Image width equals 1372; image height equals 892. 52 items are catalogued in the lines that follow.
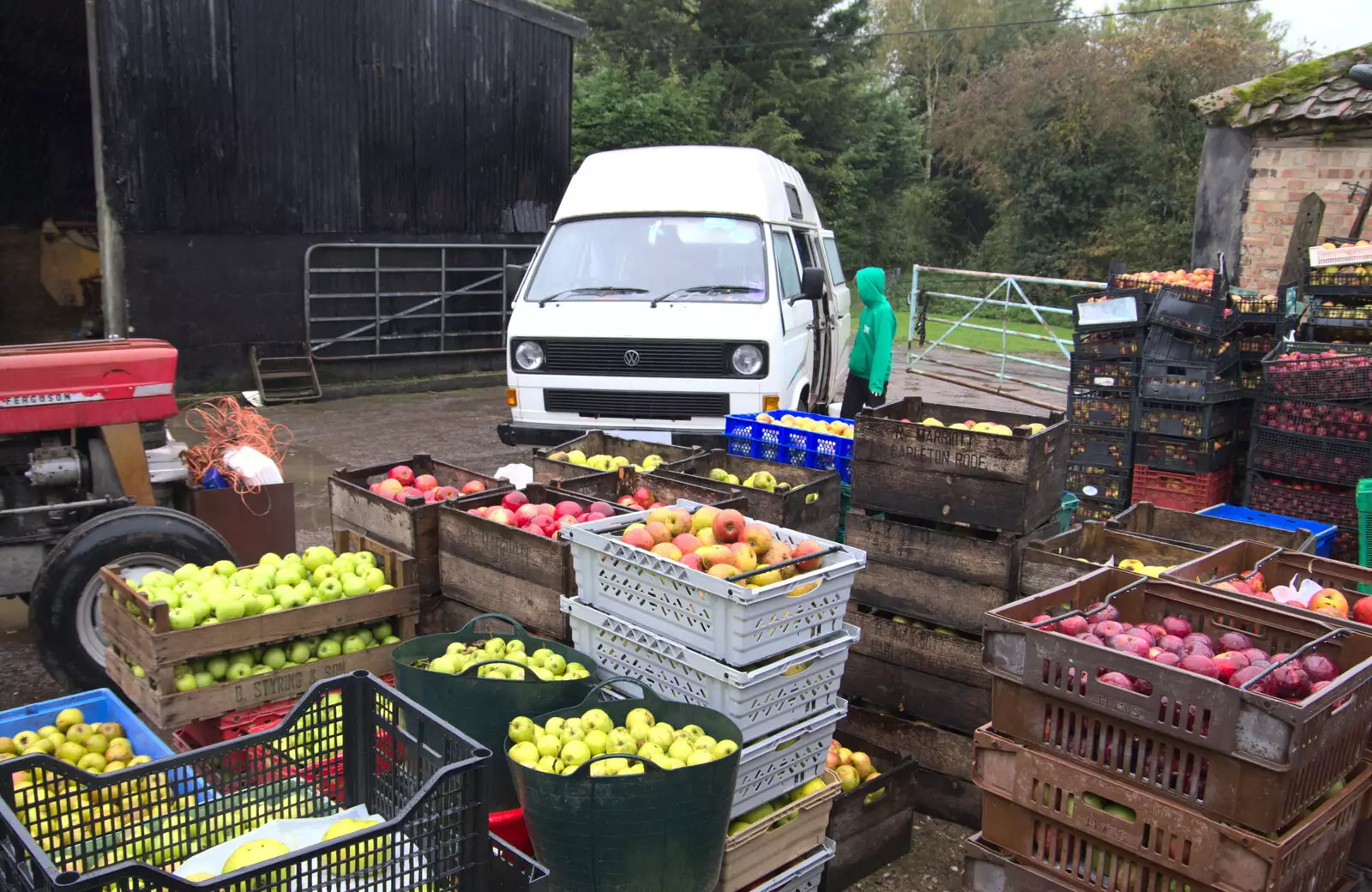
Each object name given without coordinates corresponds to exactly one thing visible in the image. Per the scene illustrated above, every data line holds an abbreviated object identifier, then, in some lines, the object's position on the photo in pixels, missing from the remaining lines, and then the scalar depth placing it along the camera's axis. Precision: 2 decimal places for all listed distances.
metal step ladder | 13.67
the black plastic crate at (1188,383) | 7.51
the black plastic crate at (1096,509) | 8.02
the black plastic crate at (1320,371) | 6.72
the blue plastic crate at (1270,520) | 5.99
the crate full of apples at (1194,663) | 3.06
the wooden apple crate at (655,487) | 5.30
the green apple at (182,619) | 4.46
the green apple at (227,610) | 4.54
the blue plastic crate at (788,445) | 6.33
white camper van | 8.27
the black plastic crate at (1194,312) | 7.62
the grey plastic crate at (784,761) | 3.71
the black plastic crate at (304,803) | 2.45
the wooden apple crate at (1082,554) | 4.52
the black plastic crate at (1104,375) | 7.91
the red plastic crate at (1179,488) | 7.68
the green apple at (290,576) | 4.88
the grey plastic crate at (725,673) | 3.62
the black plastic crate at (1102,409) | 7.93
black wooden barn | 12.60
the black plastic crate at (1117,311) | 7.94
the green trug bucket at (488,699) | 3.76
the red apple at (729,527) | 4.12
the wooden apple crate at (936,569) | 4.73
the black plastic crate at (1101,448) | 7.92
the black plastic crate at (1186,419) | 7.52
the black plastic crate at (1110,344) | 7.93
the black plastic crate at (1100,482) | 7.96
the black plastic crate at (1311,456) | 6.73
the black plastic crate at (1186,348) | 7.64
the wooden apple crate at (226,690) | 4.39
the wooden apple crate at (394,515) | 5.20
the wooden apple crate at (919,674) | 4.72
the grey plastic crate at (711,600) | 3.58
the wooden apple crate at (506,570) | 4.58
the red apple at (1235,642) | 3.65
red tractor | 5.27
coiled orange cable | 6.45
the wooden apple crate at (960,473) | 4.77
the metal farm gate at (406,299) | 14.32
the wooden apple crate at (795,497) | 5.46
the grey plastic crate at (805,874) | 3.85
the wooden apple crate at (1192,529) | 4.91
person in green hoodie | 8.64
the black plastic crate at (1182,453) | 7.60
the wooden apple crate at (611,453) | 6.02
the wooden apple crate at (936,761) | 4.75
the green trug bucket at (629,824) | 3.21
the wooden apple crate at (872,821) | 4.25
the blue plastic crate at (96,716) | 4.00
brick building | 11.56
